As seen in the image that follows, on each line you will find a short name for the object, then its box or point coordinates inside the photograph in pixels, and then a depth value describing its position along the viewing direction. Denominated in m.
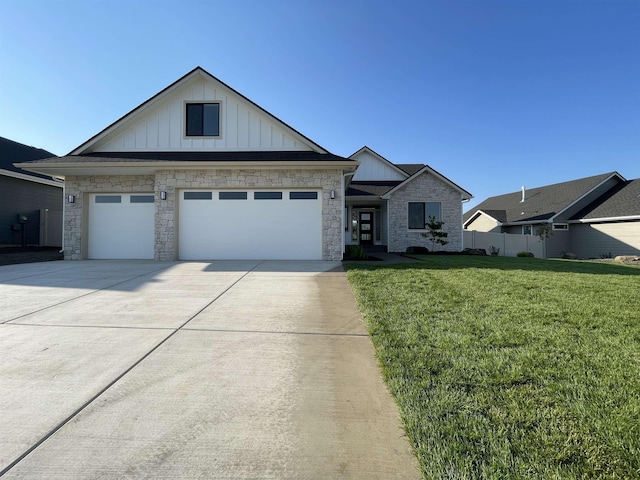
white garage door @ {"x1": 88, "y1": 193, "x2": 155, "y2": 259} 11.18
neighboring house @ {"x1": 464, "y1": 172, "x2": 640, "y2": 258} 17.50
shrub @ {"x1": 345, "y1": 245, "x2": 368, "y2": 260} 10.84
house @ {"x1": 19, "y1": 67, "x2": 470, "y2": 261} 10.58
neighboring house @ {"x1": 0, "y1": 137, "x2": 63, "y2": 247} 15.07
